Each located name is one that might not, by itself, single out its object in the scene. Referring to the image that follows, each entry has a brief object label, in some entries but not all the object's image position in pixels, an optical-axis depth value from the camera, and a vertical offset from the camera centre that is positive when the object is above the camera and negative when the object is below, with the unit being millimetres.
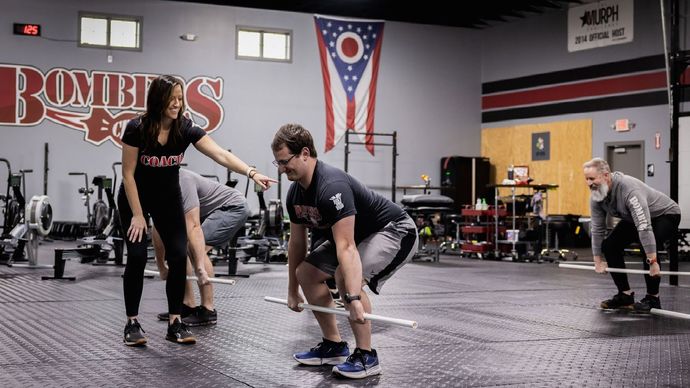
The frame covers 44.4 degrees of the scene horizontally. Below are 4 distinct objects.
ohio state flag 17219 +2720
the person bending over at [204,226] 5043 -156
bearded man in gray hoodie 5840 -109
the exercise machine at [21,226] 8805 -274
